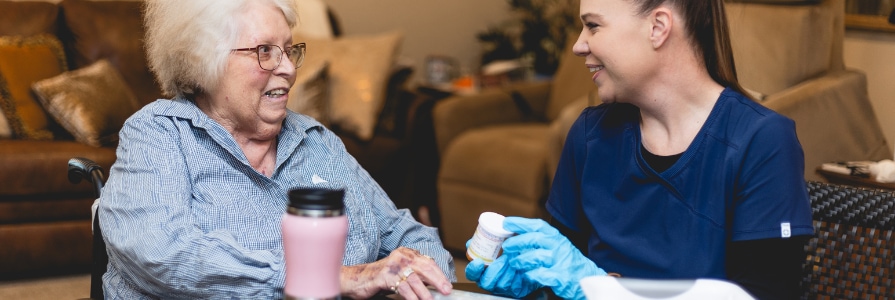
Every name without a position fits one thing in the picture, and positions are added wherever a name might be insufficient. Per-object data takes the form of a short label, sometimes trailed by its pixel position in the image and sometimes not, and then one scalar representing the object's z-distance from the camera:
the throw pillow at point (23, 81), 3.35
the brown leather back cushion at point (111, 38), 3.74
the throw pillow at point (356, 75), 3.79
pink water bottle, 0.98
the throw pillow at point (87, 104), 3.34
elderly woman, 1.37
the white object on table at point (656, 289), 1.03
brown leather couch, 3.18
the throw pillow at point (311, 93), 3.63
